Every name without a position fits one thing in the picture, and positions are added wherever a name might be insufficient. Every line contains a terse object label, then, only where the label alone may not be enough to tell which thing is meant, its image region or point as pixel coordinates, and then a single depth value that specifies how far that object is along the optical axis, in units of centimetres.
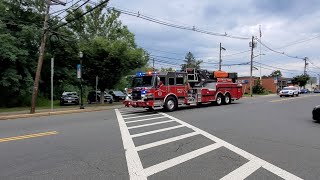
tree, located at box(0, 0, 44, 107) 1452
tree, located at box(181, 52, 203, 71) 6862
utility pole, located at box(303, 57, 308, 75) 5095
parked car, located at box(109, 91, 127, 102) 2267
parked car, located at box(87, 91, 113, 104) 2007
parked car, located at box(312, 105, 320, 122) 799
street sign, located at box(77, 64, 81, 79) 1311
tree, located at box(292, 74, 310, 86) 4984
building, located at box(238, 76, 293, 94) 4696
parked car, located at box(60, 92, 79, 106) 1855
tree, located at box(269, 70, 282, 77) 7669
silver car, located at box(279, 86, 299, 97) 2514
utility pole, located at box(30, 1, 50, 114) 1187
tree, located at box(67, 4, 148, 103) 1526
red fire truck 1086
